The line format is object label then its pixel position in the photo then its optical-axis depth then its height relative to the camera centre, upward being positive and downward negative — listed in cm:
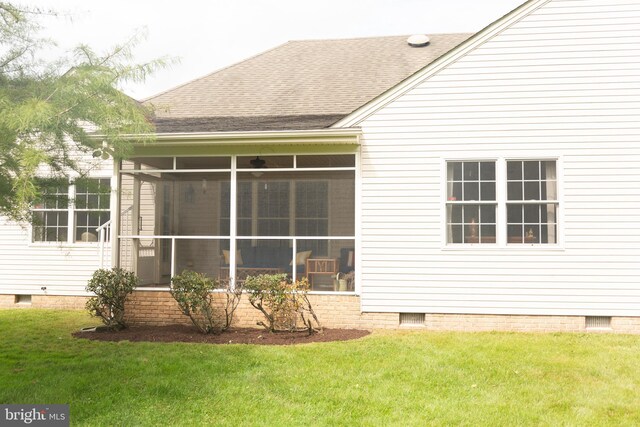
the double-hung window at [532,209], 973 +45
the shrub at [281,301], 938 -111
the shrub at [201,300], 954 -110
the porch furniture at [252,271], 1049 -67
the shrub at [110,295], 983 -105
